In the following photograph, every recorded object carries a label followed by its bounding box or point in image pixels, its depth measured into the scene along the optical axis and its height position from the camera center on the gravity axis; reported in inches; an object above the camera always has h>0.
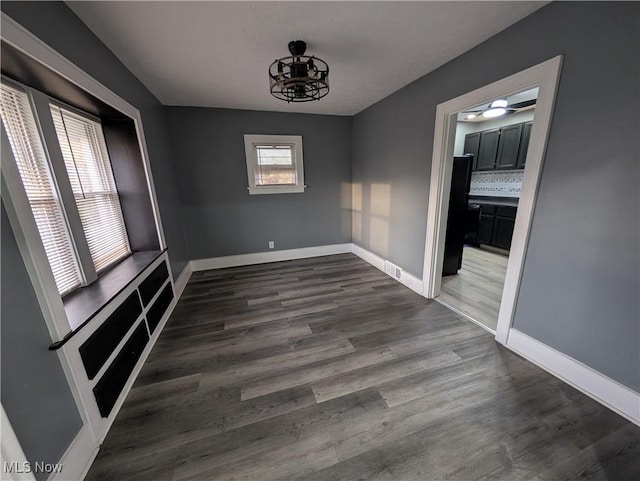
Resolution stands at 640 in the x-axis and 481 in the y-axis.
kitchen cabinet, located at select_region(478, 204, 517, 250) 165.2 -35.6
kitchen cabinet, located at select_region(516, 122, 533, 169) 163.0 +19.7
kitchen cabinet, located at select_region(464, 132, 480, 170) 197.6 +25.1
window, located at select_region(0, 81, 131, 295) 55.8 +1.4
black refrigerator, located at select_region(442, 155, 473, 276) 127.3 -21.0
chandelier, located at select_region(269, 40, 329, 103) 66.9 +28.7
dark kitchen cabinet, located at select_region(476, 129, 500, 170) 183.8 +19.6
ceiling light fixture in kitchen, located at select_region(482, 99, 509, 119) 129.3 +35.4
